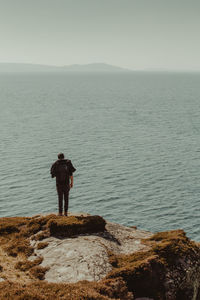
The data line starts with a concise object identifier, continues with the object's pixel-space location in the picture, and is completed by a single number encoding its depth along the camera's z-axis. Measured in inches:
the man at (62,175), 692.1
